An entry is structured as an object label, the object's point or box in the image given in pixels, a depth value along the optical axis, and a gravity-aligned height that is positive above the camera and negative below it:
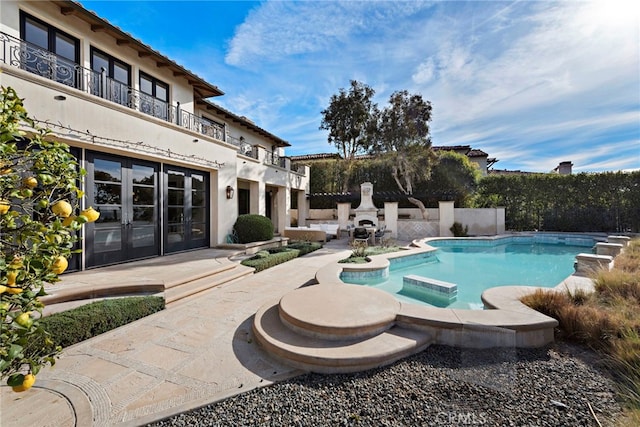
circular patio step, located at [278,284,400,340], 3.99 -1.66
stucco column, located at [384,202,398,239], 17.69 -0.35
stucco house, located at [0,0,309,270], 6.94 +2.71
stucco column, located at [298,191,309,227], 21.42 +0.32
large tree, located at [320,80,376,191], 19.91 +7.18
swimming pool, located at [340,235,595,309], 6.96 -2.07
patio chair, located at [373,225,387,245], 14.75 -1.36
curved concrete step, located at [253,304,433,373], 3.41 -1.86
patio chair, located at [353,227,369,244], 14.67 -1.21
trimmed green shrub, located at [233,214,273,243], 12.53 -0.78
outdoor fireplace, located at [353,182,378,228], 17.28 +0.05
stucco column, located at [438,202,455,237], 17.61 -0.61
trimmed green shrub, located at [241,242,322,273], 8.91 -1.64
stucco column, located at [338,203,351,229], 18.88 -0.08
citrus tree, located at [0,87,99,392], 1.43 -0.14
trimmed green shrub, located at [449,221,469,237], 17.27 -1.18
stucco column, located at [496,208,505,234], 18.27 -0.57
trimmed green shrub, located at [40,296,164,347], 3.96 -1.73
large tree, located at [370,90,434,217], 17.86 +5.22
